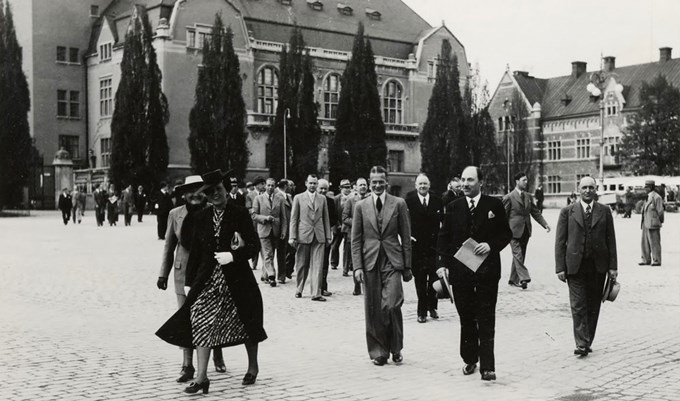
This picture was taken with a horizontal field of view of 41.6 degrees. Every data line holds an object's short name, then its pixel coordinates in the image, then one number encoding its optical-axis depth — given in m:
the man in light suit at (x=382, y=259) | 8.60
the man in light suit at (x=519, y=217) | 15.23
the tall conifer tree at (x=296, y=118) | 55.06
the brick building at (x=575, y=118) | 80.31
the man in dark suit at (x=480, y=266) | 7.92
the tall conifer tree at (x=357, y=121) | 57.97
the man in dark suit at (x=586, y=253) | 9.15
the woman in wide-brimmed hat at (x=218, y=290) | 7.31
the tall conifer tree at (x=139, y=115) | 50.81
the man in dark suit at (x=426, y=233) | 11.55
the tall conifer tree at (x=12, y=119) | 54.47
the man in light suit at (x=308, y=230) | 14.32
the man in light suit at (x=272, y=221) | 16.23
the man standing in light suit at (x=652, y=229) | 19.66
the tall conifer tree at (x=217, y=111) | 51.75
